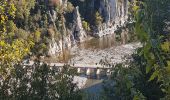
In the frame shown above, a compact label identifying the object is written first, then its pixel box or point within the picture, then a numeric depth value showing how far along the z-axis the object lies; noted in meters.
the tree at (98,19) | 66.75
